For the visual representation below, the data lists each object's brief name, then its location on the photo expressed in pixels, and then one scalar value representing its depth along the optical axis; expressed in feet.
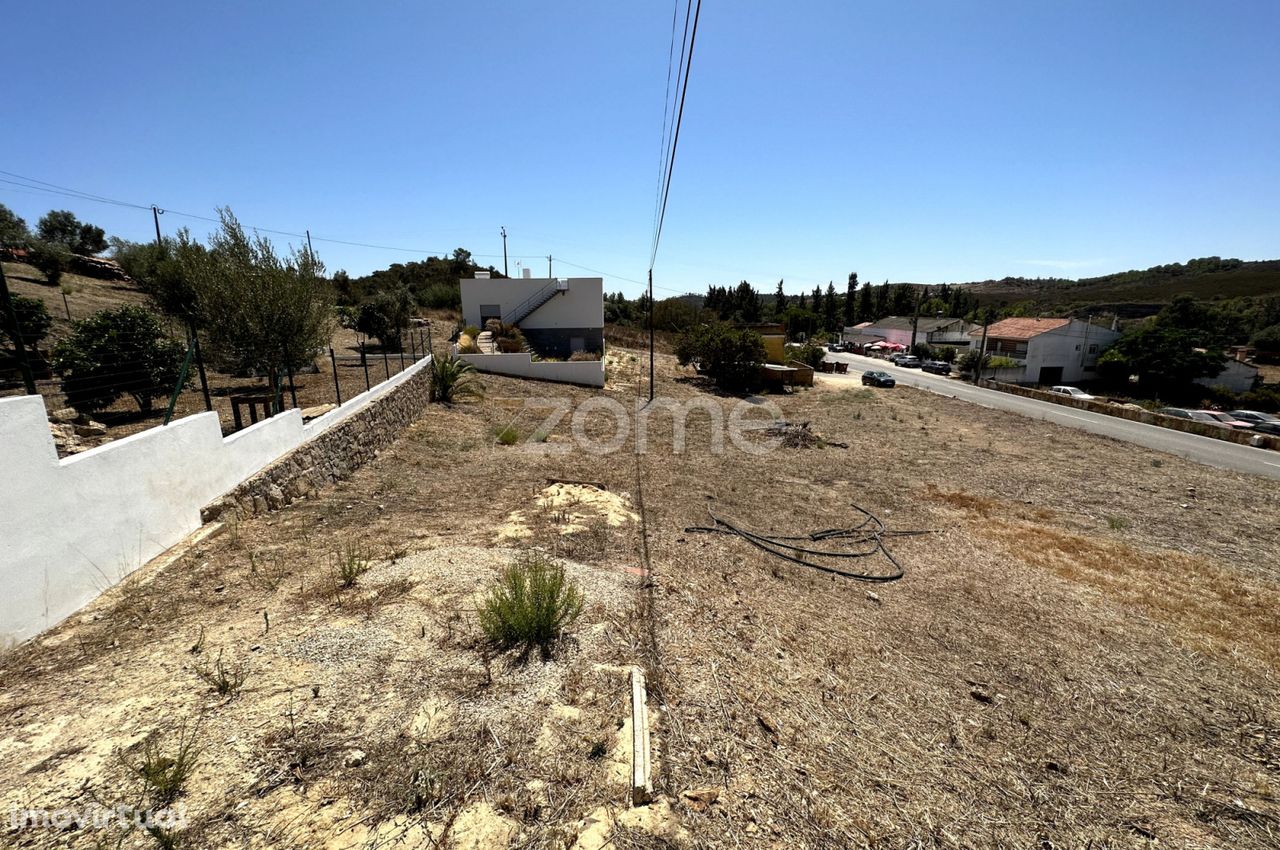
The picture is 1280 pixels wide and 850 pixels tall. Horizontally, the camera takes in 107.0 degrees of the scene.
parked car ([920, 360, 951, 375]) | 158.51
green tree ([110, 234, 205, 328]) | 44.19
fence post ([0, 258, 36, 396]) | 13.87
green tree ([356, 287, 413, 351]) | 80.89
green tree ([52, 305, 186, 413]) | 25.02
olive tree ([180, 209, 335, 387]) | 33.32
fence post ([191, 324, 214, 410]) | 20.51
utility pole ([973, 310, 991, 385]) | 130.45
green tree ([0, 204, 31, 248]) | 87.31
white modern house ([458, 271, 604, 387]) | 103.09
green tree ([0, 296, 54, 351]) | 32.93
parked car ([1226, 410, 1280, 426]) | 83.77
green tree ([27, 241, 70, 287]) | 80.07
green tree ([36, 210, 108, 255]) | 120.16
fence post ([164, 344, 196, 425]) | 17.97
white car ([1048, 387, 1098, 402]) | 105.46
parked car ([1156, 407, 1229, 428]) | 85.80
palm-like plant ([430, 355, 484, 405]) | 56.18
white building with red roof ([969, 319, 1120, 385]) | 146.61
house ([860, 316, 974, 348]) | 213.25
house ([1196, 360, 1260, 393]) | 134.82
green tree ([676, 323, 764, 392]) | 97.19
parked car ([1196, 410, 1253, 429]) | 80.44
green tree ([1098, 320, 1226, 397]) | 129.08
